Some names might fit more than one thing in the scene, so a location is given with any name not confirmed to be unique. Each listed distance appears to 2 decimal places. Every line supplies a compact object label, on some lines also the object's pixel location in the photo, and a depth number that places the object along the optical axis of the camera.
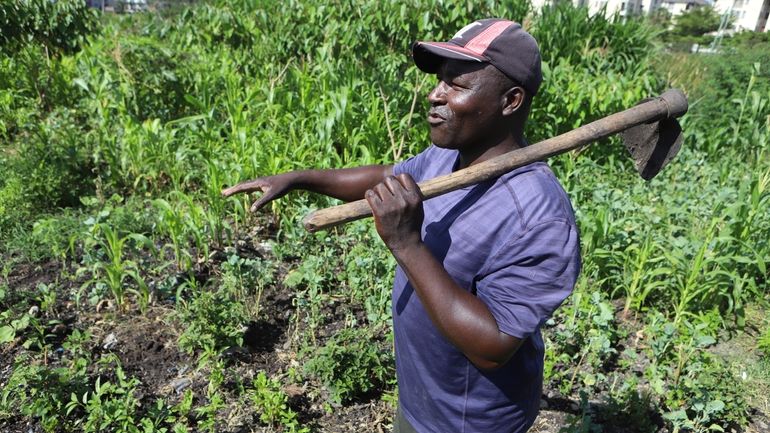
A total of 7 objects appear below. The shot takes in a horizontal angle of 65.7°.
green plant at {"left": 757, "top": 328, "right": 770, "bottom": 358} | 3.13
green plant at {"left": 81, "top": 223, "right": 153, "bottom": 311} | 2.96
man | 1.23
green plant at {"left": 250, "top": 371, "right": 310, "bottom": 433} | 2.38
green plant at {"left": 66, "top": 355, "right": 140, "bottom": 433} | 2.21
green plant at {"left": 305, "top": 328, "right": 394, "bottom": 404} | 2.57
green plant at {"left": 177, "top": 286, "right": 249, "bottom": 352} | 2.70
